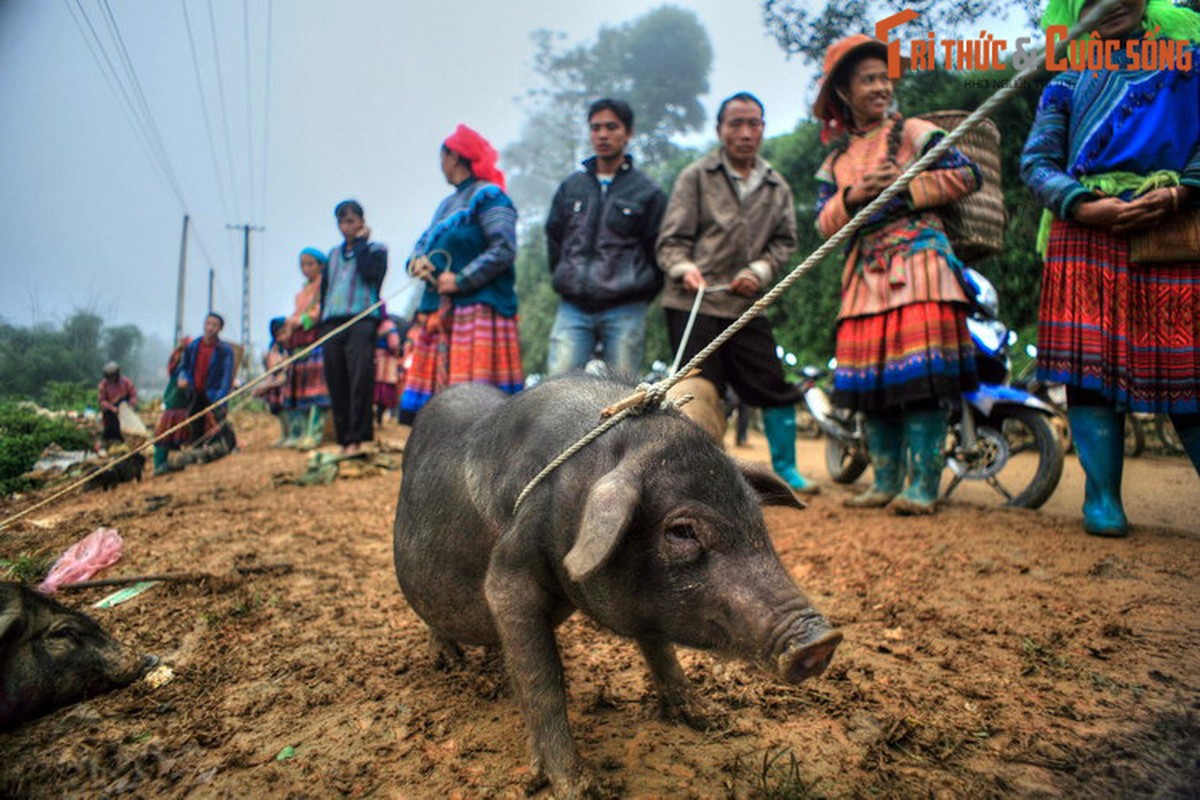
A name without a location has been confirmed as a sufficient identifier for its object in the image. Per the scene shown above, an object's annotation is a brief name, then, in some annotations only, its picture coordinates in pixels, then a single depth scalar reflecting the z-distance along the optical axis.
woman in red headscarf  4.43
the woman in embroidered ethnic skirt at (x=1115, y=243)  2.83
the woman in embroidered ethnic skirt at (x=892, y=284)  3.68
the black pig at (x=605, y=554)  1.40
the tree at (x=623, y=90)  18.08
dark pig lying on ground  1.83
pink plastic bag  2.93
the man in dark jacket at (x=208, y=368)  7.59
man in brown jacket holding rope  4.31
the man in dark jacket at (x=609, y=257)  4.56
